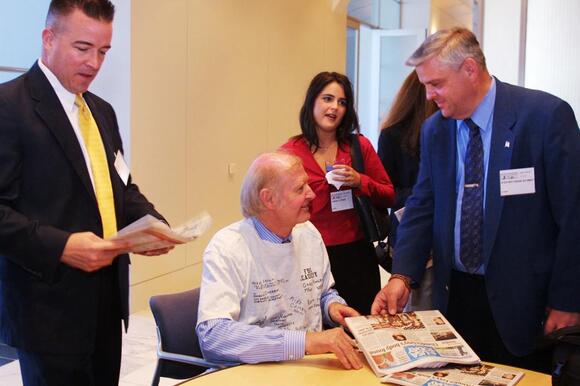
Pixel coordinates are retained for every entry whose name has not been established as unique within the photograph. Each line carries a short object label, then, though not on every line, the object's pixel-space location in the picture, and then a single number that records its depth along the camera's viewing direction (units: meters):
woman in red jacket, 3.34
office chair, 2.40
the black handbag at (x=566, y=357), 1.54
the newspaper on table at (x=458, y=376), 1.69
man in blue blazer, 2.13
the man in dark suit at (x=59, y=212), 1.86
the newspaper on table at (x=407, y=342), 1.77
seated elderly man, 1.89
